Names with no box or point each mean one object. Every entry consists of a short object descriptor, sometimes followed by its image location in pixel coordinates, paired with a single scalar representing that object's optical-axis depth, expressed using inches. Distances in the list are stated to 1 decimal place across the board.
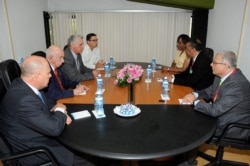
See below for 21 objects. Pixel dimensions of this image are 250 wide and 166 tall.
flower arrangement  101.4
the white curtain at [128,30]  205.0
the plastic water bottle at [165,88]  93.0
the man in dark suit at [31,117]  56.1
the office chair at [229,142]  70.9
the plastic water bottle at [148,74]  118.7
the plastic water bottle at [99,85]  98.6
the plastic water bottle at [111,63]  143.8
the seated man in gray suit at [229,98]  71.4
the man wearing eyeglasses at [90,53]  151.9
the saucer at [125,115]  69.8
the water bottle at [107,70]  125.1
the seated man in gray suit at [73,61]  109.3
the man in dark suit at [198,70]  106.9
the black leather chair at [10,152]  56.1
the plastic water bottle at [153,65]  139.6
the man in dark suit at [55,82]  87.0
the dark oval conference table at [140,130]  53.0
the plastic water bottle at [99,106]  71.8
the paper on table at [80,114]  70.2
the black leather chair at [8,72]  73.4
